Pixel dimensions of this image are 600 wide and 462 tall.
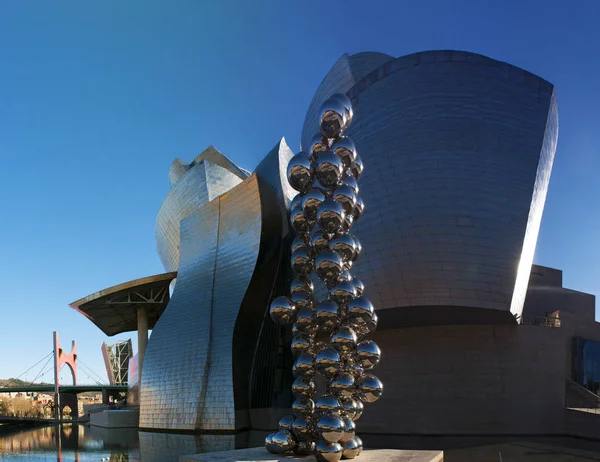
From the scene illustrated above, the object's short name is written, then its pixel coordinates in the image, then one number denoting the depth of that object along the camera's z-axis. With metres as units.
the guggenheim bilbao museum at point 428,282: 16.47
